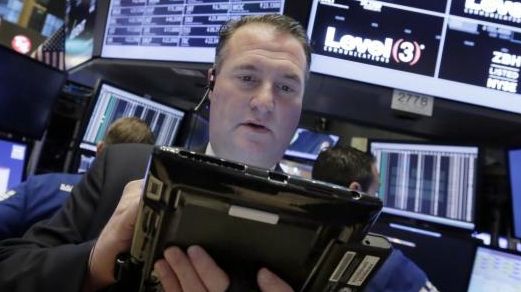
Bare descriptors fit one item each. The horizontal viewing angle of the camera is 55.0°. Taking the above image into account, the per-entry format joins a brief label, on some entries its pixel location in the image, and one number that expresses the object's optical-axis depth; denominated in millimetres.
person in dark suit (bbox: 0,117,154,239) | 1808
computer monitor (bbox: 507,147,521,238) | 1848
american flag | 2900
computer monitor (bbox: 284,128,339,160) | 2283
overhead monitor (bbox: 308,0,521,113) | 1629
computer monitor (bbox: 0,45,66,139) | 2240
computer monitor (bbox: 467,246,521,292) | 1905
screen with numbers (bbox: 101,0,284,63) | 1876
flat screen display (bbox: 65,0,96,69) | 2428
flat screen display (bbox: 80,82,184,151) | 2326
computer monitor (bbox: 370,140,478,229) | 1920
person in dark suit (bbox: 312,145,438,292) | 1949
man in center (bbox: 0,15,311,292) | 703
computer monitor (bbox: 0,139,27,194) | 2242
